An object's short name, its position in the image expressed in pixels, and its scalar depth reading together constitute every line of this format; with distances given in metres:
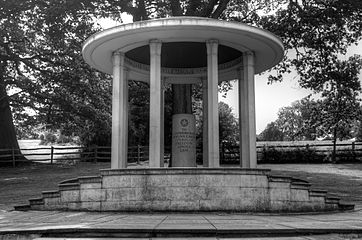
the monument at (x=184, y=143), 10.73
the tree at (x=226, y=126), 43.19
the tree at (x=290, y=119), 105.68
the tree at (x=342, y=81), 24.75
